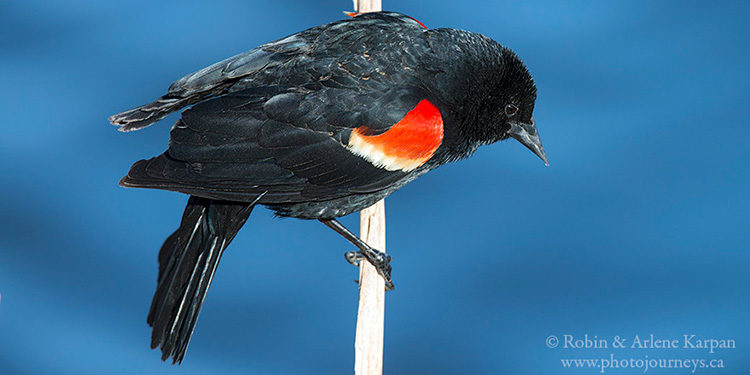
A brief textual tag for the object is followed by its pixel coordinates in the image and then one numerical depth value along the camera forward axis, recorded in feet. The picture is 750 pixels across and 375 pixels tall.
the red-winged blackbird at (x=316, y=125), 18.10
